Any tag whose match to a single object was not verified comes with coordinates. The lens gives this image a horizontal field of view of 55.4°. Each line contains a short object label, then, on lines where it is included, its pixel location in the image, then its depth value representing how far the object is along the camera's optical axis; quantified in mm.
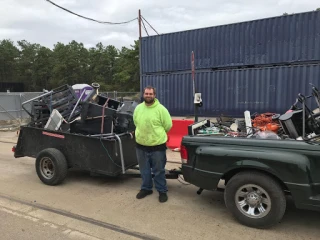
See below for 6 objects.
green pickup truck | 3342
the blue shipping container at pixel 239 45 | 11742
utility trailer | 5012
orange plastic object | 4215
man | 4488
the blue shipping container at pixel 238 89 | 12031
